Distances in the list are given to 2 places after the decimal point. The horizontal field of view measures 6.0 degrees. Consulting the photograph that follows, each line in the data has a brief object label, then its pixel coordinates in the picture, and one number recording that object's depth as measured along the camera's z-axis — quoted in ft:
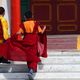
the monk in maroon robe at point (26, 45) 49.84
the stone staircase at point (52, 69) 51.02
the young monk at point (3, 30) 51.99
